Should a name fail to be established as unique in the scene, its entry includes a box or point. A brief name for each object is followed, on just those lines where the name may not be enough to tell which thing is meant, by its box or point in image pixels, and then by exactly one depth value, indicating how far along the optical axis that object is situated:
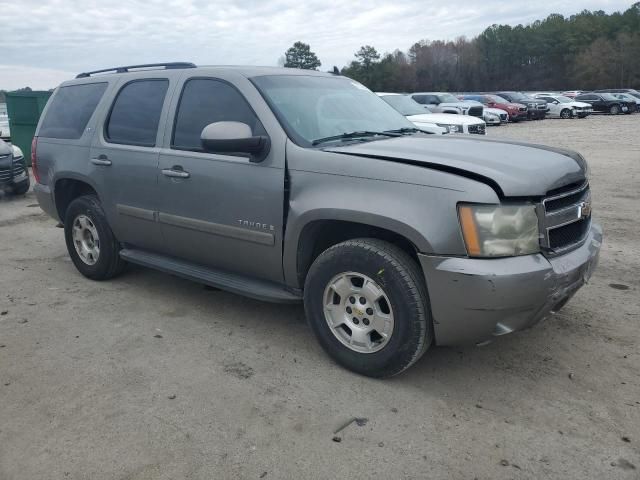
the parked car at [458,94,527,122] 30.78
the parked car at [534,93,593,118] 32.66
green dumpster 13.01
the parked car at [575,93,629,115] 34.94
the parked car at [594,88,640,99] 41.16
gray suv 2.97
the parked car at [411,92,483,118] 23.45
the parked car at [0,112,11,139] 15.51
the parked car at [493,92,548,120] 32.03
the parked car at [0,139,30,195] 9.62
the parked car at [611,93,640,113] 34.87
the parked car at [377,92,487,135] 12.95
